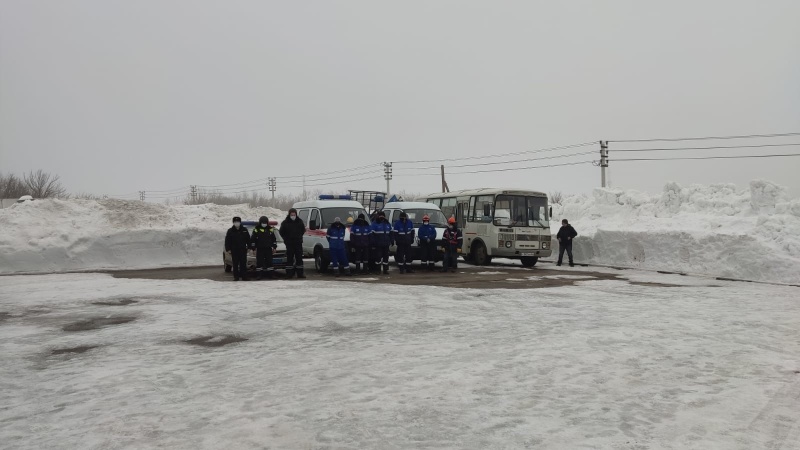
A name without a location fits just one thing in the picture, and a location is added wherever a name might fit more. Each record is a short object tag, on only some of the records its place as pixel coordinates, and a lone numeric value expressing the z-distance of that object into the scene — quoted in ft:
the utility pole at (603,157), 129.70
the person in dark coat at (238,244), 48.14
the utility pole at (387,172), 197.66
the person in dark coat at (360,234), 54.44
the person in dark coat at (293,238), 50.39
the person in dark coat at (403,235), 56.54
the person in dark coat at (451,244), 57.57
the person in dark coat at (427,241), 59.82
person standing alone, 67.62
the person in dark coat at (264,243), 49.55
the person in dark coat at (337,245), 52.80
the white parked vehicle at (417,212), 64.93
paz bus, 63.62
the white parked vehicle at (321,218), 56.65
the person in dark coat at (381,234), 54.80
